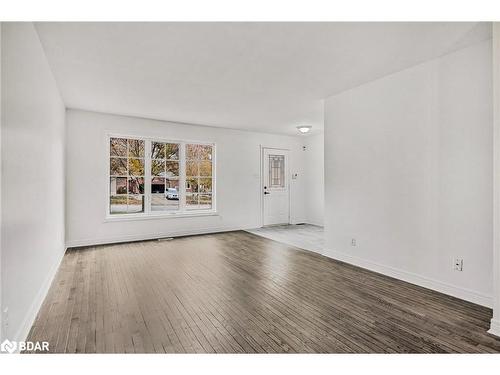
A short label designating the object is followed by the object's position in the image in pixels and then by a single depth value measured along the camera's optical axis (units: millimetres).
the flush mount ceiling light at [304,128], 6262
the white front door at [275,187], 7352
